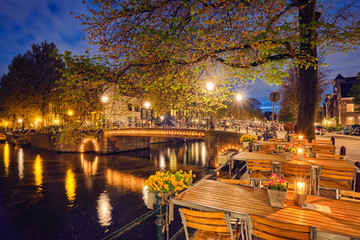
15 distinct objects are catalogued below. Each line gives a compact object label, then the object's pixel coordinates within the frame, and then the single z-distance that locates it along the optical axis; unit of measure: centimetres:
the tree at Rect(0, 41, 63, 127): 3728
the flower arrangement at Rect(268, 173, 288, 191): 281
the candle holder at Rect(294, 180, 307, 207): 281
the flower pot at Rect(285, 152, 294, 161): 550
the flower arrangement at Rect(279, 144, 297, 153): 570
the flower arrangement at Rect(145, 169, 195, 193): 322
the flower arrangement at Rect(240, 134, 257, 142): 1209
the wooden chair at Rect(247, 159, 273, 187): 548
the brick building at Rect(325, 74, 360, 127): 4425
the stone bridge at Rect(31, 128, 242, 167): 2094
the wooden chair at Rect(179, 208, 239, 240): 262
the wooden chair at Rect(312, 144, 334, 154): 801
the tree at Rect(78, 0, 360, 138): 658
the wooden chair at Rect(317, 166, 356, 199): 470
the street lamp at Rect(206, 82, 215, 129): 1046
